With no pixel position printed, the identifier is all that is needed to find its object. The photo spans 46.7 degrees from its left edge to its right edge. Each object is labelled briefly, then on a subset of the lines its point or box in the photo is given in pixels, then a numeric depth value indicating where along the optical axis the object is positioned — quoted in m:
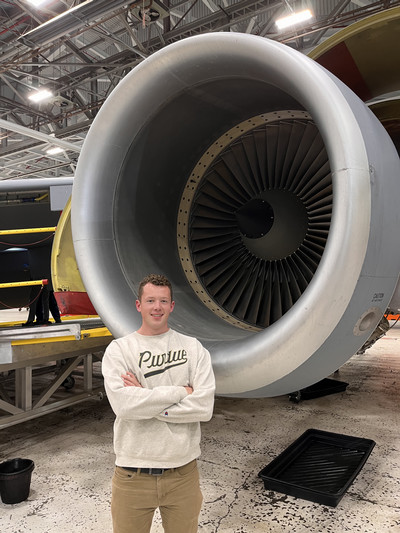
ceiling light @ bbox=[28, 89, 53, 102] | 9.14
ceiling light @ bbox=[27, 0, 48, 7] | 5.88
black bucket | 2.05
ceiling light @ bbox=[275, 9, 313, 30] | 6.38
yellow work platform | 2.46
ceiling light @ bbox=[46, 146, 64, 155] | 12.40
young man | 1.30
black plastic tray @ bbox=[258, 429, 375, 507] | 2.08
